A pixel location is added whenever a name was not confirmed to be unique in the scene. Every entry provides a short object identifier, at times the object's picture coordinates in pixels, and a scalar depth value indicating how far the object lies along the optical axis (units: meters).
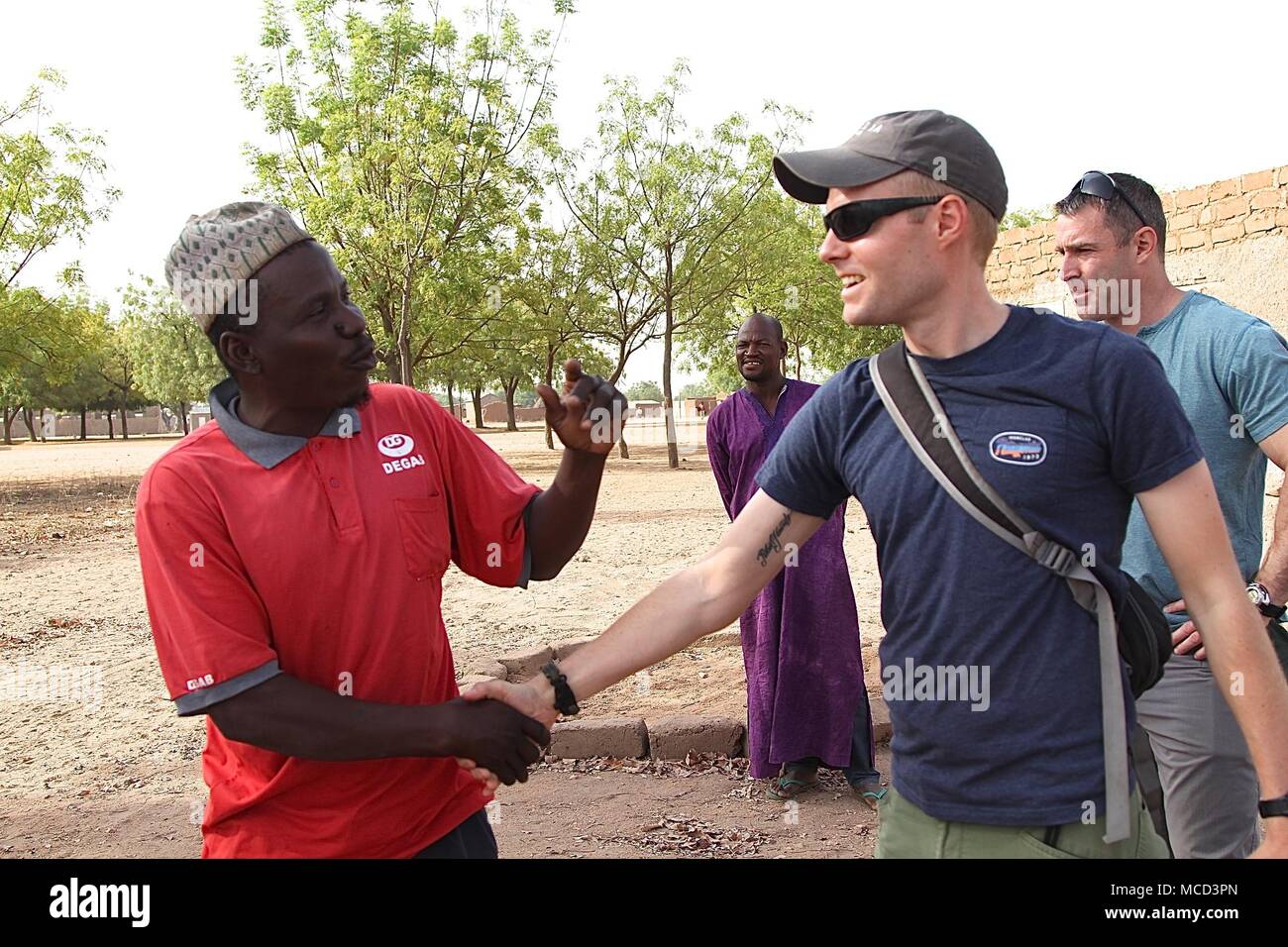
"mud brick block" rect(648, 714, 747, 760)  5.97
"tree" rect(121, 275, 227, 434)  60.62
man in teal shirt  3.05
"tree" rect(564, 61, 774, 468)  25.58
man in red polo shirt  1.96
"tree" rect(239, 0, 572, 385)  19.33
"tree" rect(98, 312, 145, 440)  66.88
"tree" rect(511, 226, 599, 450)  26.47
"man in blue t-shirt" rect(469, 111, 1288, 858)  1.92
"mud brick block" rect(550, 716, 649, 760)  5.99
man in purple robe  5.44
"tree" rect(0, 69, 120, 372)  22.02
